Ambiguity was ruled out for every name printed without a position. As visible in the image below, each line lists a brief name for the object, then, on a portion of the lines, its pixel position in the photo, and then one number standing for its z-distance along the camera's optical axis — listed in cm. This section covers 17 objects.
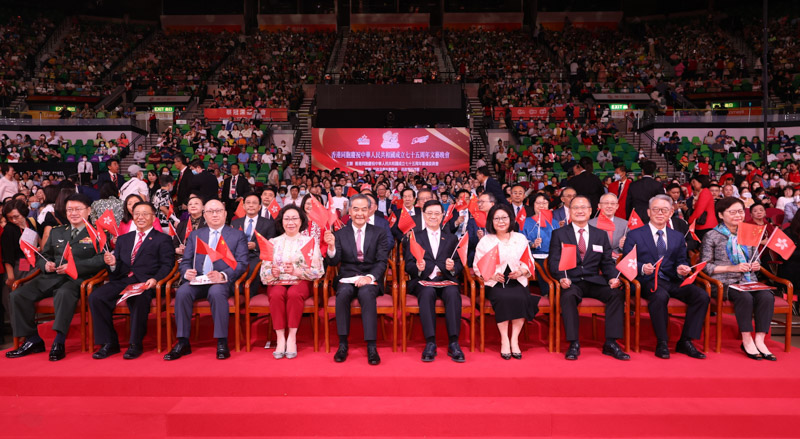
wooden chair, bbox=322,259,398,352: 372
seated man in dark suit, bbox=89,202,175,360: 366
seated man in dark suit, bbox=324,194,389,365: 384
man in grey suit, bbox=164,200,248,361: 362
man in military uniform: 370
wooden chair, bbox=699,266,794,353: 362
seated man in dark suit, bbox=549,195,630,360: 365
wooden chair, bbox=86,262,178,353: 367
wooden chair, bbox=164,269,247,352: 363
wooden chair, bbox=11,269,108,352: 375
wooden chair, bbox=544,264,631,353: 368
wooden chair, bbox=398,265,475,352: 370
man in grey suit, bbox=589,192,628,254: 412
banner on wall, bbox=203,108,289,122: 1516
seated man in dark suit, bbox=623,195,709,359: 364
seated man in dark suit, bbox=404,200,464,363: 366
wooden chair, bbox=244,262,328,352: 369
